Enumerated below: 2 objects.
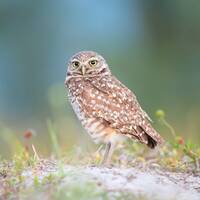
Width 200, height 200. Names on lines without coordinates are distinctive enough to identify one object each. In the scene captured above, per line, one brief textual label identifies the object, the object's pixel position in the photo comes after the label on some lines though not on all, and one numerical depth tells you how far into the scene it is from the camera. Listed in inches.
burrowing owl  690.8
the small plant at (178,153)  687.7
